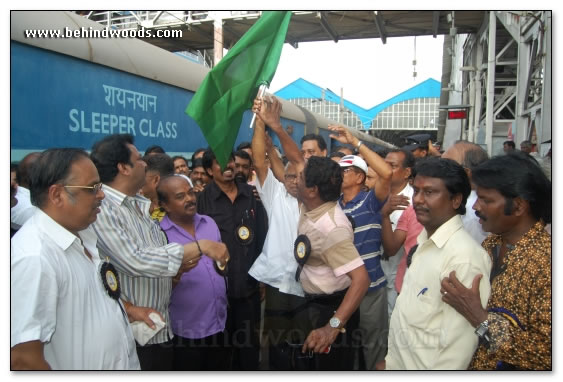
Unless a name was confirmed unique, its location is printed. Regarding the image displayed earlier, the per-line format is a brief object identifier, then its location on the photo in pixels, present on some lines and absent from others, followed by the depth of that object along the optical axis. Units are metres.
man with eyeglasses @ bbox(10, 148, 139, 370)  1.44
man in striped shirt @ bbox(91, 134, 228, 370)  2.01
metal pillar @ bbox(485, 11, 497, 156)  9.22
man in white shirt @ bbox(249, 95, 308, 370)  2.81
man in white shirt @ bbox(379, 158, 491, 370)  1.67
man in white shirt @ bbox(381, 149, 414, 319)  3.27
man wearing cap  2.94
